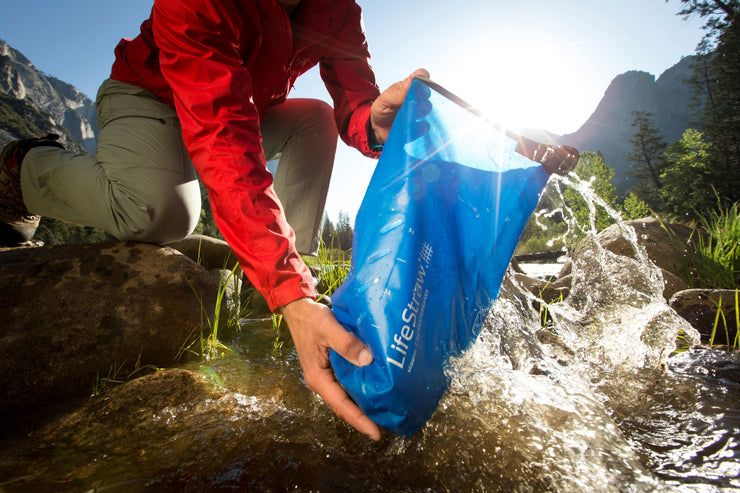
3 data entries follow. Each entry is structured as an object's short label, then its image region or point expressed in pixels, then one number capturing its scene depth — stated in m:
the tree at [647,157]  30.50
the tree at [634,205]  22.82
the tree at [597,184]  28.44
